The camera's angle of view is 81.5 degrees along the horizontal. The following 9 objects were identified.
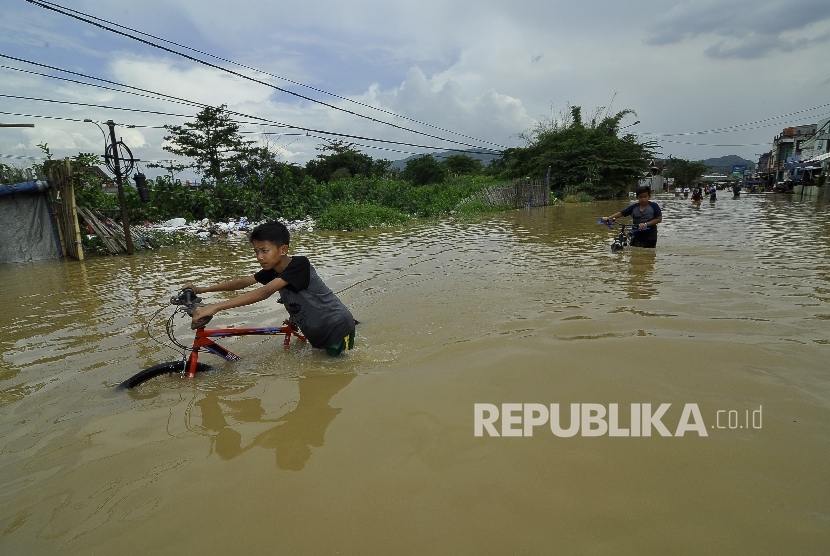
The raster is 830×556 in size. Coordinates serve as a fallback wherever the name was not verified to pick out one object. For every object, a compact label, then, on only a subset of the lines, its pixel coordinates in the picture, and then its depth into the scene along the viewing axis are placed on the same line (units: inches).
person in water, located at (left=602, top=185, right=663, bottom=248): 338.0
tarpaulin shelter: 455.5
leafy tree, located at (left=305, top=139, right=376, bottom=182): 2041.1
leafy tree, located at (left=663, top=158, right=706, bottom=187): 3390.7
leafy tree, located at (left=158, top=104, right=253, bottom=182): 1275.8
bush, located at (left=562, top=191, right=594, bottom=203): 1382.9
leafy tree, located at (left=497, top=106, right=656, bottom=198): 1450.5
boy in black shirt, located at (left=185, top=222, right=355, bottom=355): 143.4
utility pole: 460.9
